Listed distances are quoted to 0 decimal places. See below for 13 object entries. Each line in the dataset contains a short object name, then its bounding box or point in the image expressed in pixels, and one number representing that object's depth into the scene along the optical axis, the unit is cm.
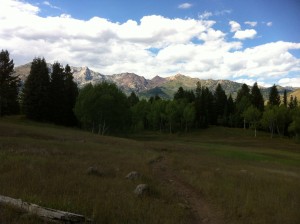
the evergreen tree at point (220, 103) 13662
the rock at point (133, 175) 1935
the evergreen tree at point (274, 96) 13500
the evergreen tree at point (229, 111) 13412
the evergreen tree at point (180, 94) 14100
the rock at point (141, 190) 1550
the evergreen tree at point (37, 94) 7781
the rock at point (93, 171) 1903
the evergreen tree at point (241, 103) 13062
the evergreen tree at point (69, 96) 8681
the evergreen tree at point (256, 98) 13495
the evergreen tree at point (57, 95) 8182
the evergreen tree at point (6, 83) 7488
